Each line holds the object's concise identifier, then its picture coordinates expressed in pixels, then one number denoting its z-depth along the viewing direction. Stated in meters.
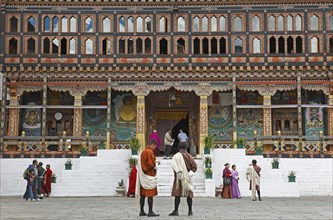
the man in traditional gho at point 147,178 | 13.75
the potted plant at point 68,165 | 27.03
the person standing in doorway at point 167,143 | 29.11
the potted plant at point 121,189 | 26.03
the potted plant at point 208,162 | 25.97
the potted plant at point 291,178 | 25.38
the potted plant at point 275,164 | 27.02
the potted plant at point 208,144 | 27.47
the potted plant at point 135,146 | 27.86
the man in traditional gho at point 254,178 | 21.56
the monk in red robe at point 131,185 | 24.75
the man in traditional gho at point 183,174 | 13.77
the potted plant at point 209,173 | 24.94
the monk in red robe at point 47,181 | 25.73
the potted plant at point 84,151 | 28.72
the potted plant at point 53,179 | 26.28
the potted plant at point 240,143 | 28.92
